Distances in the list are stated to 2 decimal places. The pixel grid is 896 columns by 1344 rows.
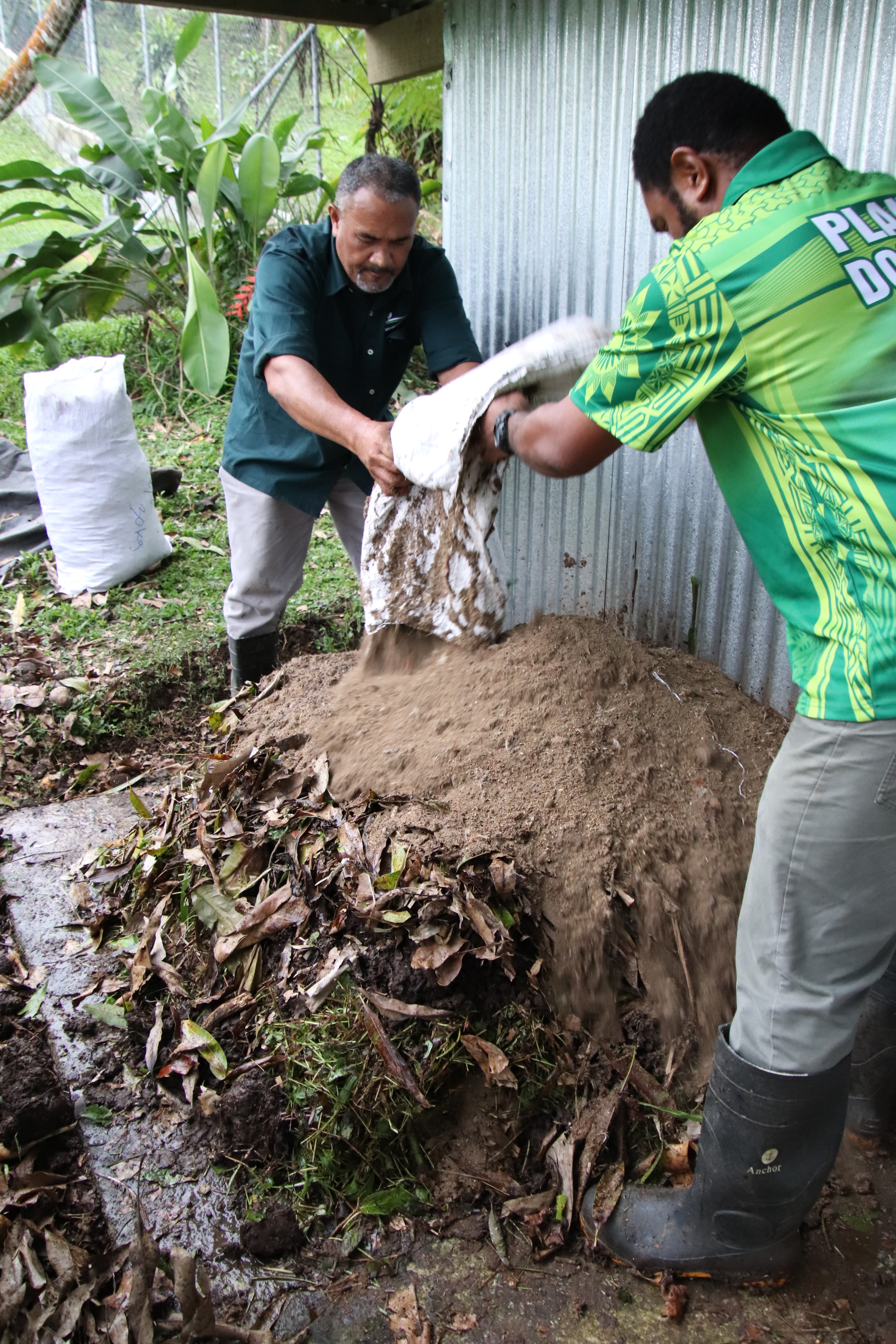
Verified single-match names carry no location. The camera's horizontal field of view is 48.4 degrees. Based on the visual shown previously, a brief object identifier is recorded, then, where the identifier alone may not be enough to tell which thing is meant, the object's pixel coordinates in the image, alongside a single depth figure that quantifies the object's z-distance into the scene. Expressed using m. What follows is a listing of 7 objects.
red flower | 7.85
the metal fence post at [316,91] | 10.53
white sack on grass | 5.20
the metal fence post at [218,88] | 10.83
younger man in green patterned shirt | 1.68
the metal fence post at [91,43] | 10.34
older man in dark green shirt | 3.33
